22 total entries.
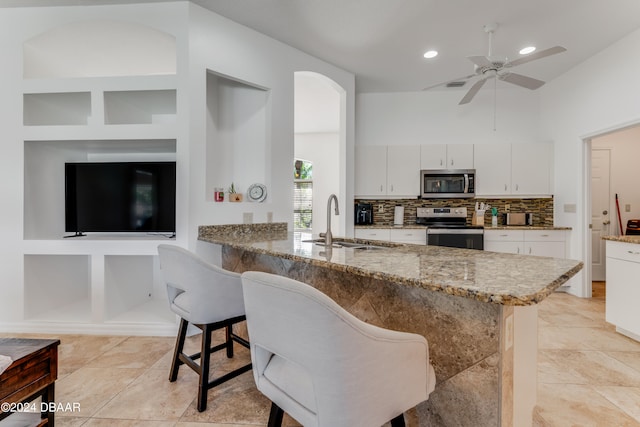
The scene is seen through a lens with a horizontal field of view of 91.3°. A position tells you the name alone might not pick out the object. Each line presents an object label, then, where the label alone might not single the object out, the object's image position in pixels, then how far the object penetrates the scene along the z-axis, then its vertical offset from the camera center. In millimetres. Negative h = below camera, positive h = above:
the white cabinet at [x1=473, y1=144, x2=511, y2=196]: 4559 +611
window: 7500 +351
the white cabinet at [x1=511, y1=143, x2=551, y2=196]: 4508 +601
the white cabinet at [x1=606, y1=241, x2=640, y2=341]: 2619 -671
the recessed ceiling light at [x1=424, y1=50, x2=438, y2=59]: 3609 +1837
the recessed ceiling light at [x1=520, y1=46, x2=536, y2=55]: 3482 +1821
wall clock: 3250 +191
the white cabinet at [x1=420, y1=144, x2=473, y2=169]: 4602 +806
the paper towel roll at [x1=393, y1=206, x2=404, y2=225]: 4879 -71
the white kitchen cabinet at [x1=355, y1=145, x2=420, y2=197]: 4672 +597
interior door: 4816 +86
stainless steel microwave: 4543 +402
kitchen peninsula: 1080 -432
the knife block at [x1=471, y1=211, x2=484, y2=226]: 4609 -110
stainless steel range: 4238 -345
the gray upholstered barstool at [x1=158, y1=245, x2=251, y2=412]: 1679 -472
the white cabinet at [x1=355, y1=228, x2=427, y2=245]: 4418 -332
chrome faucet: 2066 -164
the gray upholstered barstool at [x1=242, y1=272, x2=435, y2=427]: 832 -427
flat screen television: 2895 +142
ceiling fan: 2746 +1353
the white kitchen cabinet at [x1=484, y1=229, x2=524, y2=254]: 4274 -416
